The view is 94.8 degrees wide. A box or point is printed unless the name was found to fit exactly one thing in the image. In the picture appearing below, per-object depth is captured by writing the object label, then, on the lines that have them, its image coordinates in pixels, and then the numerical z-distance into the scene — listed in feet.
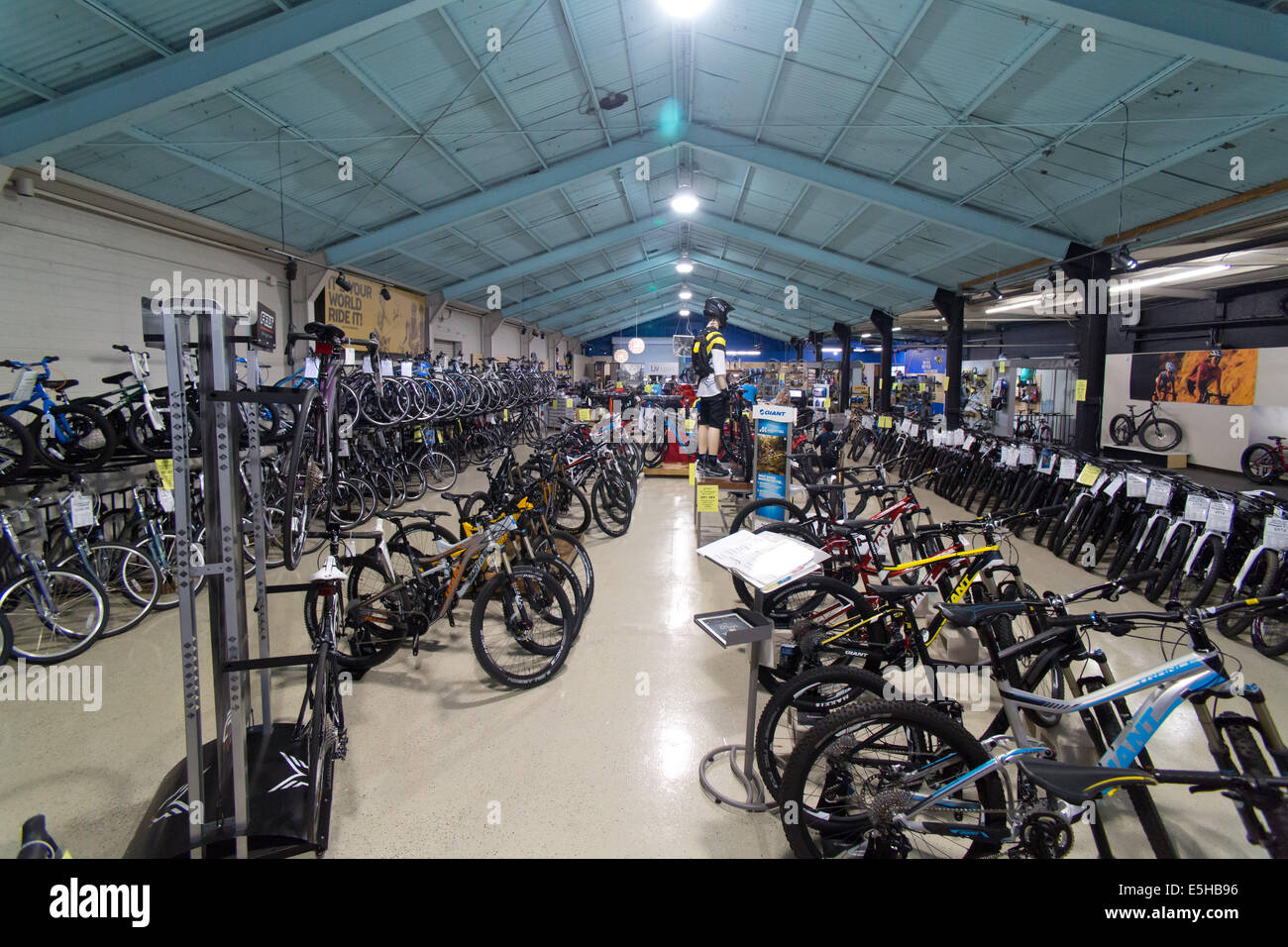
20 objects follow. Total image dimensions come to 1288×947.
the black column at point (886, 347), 46.70
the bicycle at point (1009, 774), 4.82
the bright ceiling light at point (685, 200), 28.22
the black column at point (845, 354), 55.11
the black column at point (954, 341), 34.91
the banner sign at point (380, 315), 27.66
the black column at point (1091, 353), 22.54
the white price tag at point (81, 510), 11.09
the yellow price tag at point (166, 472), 11.82
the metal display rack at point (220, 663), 4.98
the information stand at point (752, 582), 6.41
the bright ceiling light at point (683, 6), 13.17
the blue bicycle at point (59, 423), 12.07
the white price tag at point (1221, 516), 12.11
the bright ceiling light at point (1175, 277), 26.79
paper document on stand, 6.48
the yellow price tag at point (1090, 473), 15.39
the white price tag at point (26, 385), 12.39
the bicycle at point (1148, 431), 33.78
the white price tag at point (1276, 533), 11.41
